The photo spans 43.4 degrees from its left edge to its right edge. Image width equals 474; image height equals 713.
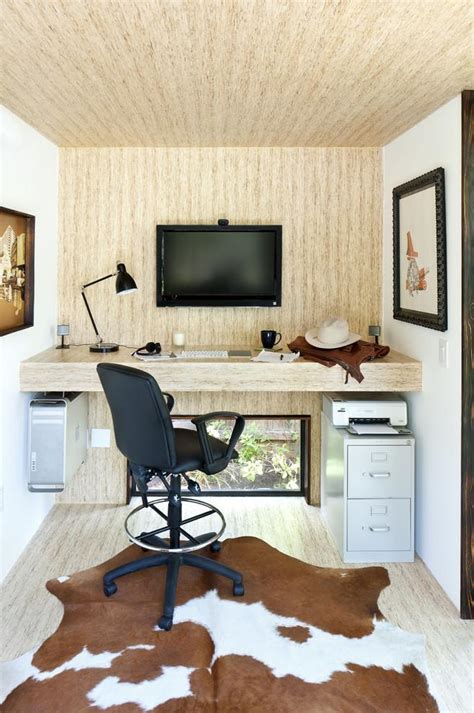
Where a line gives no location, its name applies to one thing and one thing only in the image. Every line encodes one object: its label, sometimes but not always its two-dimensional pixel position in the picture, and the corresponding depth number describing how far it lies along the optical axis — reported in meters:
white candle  3.82
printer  3.38
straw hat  3.45
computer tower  3.31
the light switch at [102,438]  3.99
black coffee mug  3.71
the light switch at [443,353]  2.90
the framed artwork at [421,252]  2.89
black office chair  2.53
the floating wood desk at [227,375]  3.28
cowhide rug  2.10
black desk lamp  3.59
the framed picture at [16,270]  2.99
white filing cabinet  3.22
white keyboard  3.46
